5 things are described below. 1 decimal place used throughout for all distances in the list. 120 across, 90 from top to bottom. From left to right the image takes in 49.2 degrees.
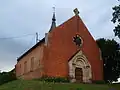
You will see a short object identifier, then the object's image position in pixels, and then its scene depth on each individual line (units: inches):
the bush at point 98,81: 793.7
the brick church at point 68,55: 755.7
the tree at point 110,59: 893.2
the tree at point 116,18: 665.5
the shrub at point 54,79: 707.6
